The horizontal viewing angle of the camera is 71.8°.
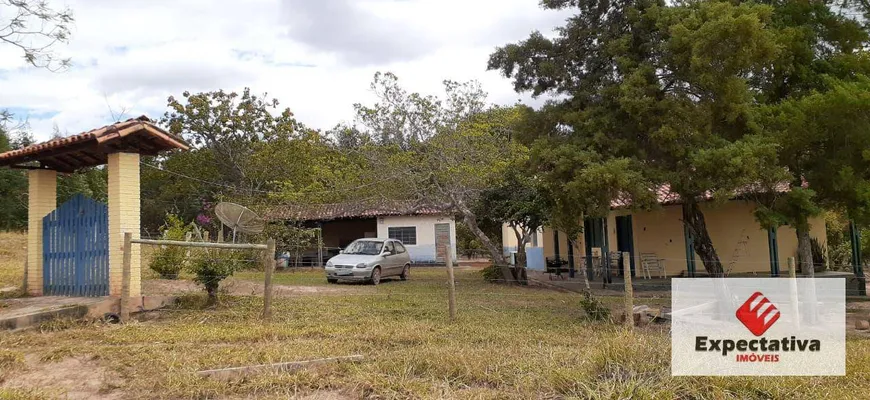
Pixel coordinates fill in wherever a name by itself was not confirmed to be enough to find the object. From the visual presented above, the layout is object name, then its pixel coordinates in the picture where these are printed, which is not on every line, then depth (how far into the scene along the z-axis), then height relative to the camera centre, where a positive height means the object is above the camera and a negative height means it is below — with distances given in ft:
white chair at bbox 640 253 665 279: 57.72 -3.64
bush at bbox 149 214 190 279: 38.68 -0.96
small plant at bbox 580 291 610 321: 30.19 -4.01
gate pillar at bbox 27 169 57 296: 33.91 +2.35
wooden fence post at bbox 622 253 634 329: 26.73 -3.28
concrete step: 26.05 -2.75
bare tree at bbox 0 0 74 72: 33.73 +12.84
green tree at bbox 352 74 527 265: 48.91 +7.17
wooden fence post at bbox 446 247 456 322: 29.37 -2.98
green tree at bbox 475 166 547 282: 52.03 +2.44
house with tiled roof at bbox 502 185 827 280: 57.31 -1.64
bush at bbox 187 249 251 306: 33.27 -1.35
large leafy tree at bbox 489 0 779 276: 29.14 +6.75
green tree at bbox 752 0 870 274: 28.84 +5.41
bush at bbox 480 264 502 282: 58.07 -3.88
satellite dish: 57.52 +2.72
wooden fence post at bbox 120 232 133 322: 28.12 -1.77
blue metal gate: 31.40 +0.02
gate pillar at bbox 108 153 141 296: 30.48 +1.59
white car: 53.21 -2.16
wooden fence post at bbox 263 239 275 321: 28.81 -1.70
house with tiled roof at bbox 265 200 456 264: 88.99 +1.66
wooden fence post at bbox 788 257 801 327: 27.81 -3.05
